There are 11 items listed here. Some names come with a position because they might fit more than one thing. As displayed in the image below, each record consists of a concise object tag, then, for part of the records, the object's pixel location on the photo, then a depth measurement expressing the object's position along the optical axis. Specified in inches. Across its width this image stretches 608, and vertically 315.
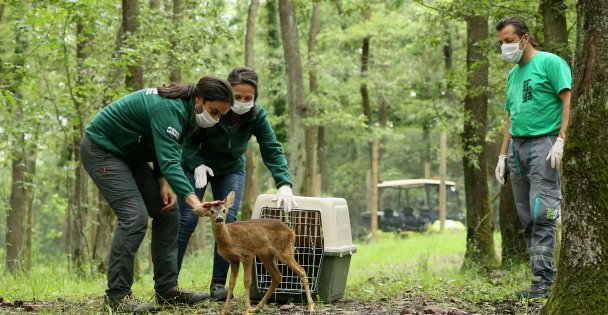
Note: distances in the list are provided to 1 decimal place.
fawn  197.5
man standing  206.1
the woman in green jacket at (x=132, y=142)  195.3
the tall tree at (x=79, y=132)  388.1
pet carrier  225.5
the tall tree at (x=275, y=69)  845.8
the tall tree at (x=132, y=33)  391.5
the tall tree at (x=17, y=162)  393.7
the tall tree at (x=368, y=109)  945.4
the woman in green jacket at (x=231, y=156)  220.4
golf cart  1153.4
